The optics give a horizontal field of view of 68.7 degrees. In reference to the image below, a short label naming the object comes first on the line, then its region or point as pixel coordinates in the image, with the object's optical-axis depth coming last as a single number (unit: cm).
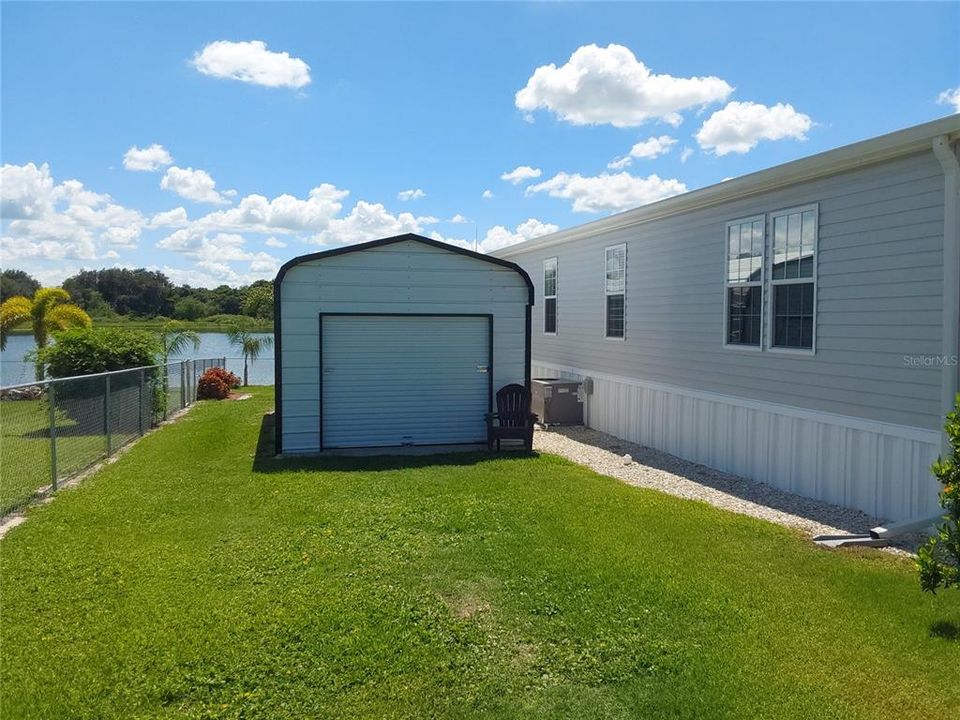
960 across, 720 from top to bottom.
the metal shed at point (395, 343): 948
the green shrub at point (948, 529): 397
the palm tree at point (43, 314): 1681
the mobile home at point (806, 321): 604
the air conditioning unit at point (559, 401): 1251
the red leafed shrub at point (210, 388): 1770
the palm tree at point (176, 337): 1963
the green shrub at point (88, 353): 1201
